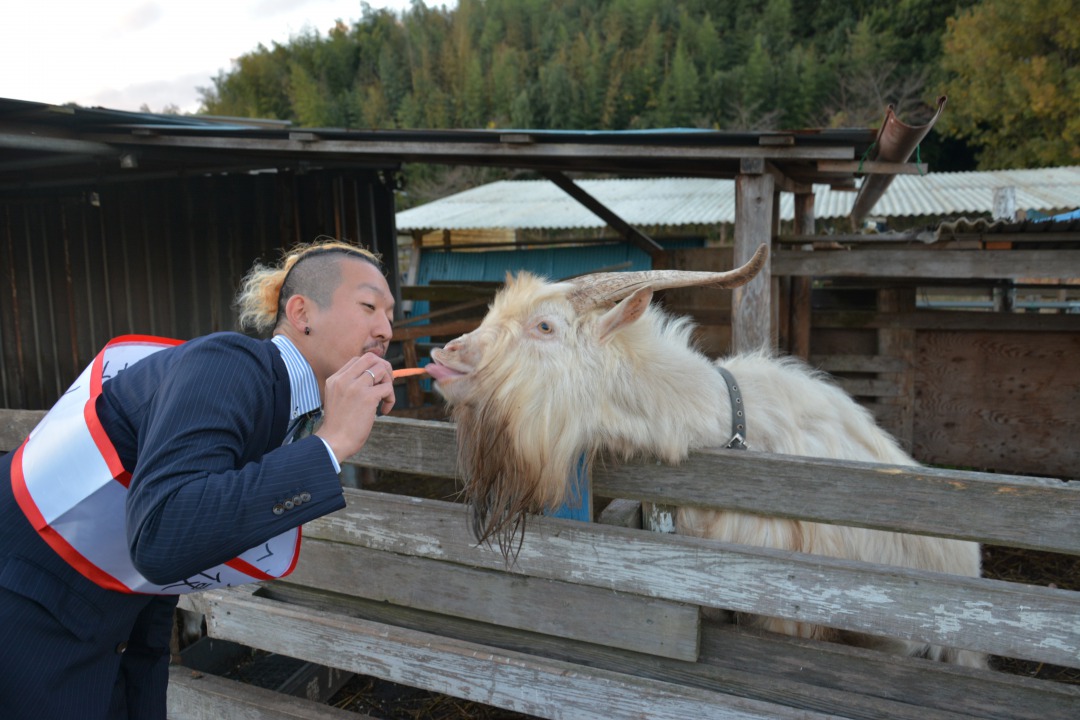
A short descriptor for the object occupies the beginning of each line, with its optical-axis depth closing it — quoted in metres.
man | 1.37
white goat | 2.36
